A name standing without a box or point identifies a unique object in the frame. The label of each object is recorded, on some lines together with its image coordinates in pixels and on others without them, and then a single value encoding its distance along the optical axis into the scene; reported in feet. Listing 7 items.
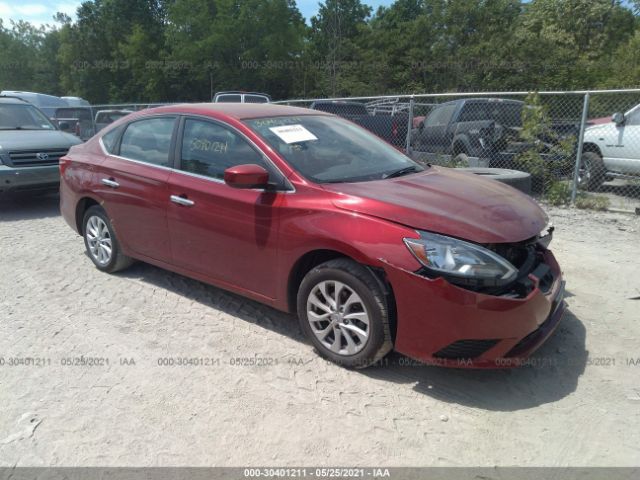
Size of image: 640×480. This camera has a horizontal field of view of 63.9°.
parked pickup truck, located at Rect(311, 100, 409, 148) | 37.42
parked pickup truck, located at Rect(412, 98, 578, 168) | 29.12
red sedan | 9.68
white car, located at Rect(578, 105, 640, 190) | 28.89
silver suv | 25.21
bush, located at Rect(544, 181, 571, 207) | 27.14
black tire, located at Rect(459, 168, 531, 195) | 22.04
